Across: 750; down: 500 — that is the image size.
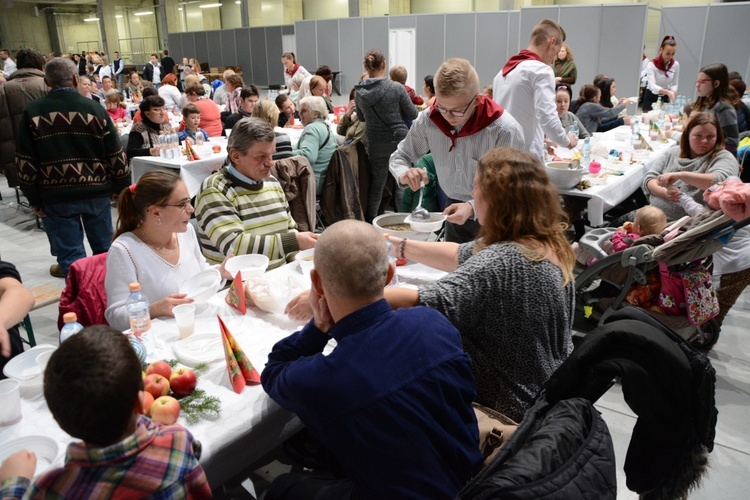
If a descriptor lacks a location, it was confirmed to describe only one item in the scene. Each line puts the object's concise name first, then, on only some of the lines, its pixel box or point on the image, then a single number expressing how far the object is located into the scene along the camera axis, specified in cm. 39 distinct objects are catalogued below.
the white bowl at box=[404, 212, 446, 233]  246
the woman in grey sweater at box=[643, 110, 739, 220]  337
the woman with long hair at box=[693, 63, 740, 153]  462
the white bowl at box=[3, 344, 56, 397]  152
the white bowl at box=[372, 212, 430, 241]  247
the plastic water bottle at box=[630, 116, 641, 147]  500
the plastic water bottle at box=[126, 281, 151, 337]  179
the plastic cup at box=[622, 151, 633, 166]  449
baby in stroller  300
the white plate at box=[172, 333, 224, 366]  167
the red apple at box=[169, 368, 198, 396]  151
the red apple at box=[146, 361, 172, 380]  154
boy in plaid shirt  104
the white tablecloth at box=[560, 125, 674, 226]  364
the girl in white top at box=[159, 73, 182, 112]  871
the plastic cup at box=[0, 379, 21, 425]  139
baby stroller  267
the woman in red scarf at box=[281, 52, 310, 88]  935
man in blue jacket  118
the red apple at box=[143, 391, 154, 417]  142
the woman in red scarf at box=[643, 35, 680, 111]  796
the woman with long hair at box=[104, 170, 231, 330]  202
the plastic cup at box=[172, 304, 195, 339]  180
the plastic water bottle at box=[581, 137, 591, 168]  425
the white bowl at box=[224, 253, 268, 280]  220
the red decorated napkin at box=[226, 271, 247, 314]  199
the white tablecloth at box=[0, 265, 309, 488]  138
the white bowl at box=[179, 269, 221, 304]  204
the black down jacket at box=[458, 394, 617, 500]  101
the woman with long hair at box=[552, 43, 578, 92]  766
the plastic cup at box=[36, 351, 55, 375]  158
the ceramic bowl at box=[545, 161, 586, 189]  360
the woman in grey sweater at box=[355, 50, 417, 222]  498
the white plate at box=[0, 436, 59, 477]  129
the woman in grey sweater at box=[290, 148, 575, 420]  158
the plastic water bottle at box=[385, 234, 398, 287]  236
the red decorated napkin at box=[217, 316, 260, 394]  156
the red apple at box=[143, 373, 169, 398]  147
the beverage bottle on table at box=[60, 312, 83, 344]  165
